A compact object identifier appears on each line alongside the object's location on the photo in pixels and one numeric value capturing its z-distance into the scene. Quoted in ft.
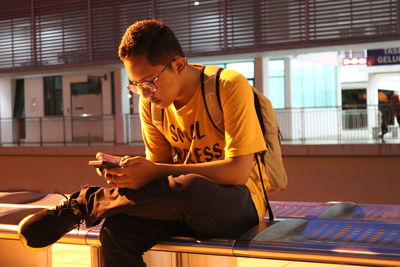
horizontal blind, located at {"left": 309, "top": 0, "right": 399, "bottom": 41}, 48.47
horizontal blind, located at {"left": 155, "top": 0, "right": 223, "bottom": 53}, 55.42
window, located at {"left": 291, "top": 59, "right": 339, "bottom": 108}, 76.74
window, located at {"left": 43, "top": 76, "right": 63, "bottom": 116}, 83.10
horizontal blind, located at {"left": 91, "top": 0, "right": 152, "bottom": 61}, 59.41
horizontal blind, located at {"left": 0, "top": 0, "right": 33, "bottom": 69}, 66.13
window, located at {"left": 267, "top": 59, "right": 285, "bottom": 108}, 70.28
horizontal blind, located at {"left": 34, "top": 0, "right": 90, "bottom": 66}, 62.75
